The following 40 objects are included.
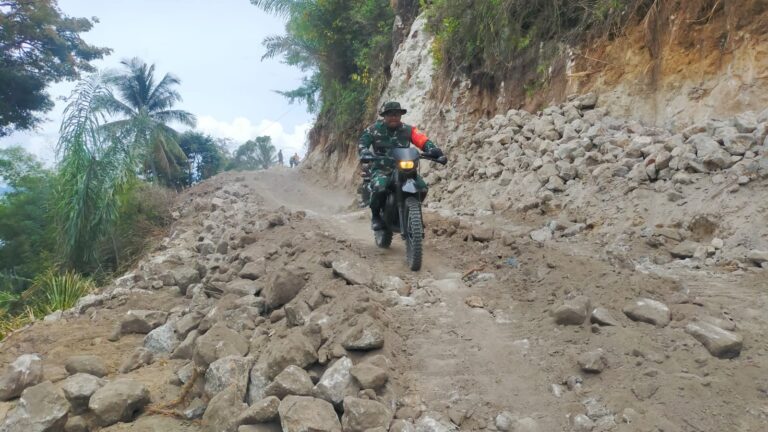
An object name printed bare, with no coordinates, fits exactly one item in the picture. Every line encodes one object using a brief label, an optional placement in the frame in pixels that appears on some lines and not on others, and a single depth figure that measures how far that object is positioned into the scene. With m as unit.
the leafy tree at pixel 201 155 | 34.47
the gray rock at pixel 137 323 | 4.87
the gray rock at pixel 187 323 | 4.39
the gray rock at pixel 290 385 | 2.82
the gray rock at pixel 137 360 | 3.95
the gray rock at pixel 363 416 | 2.53
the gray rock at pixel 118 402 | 3.12
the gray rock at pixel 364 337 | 3.14
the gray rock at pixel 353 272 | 4.24
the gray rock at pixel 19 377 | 3.60
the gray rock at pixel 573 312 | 3.27
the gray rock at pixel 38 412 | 2.99
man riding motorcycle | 5.61
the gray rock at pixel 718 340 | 2.62
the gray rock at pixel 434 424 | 2.48
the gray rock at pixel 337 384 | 2.77
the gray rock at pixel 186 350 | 4.04
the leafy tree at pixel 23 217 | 14.86
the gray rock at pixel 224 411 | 2.79
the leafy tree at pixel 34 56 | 18.25
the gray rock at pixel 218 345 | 3.45
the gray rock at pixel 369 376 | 2.76
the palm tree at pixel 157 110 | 26.06
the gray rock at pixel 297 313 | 3.75
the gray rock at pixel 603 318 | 3.11
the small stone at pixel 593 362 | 2.72
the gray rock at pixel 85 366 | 3.82
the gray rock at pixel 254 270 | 5.18
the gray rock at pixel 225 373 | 3.17
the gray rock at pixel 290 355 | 3.05
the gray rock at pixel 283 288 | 4.26
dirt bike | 4.96
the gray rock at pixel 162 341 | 4.27
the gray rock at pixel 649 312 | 3.04
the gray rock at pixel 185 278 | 6.09
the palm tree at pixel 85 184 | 9.81
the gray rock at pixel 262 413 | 2.70
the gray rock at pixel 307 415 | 2.52
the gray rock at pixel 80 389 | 3.23
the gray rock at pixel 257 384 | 2.98
